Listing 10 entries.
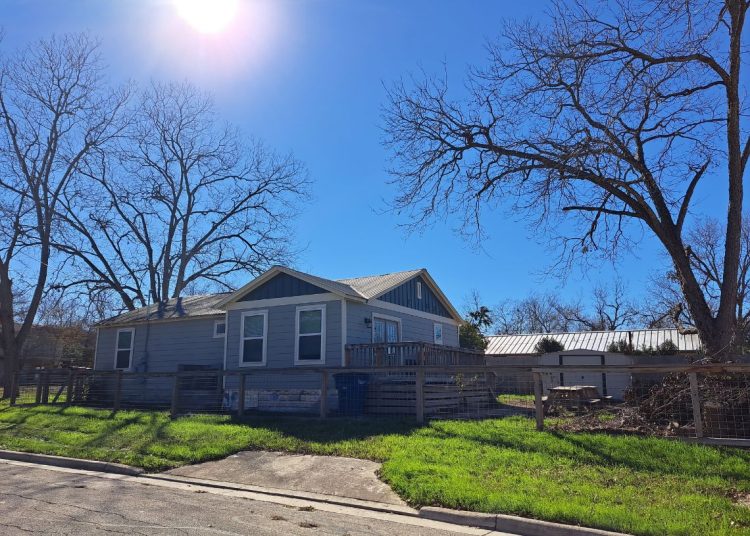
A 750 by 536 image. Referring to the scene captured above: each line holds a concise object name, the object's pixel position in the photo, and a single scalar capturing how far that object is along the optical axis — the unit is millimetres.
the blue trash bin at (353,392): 13953
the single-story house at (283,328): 15414
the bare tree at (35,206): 27016
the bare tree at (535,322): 63362
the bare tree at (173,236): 33719
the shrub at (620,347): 29203
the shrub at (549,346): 30719
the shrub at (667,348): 28172
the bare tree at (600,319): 55281
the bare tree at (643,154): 11141
